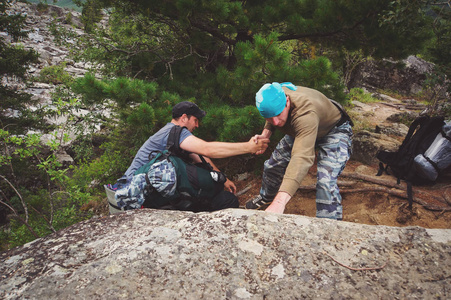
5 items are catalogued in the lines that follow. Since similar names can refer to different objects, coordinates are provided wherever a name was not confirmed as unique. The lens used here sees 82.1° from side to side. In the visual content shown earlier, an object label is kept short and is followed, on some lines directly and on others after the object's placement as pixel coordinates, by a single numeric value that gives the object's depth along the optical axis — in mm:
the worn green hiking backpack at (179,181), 2840
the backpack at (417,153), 3697
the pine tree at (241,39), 3959
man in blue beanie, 2277
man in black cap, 2891
